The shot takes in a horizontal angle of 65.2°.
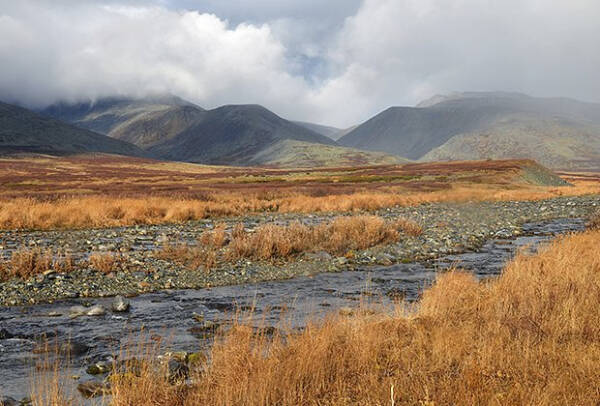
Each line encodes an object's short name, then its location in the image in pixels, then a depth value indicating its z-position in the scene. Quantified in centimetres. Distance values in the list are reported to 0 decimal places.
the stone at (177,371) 636
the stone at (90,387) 639
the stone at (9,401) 604
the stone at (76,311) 1056
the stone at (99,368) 727
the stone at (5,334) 905
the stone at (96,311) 1061
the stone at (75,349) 816
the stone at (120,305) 1090
